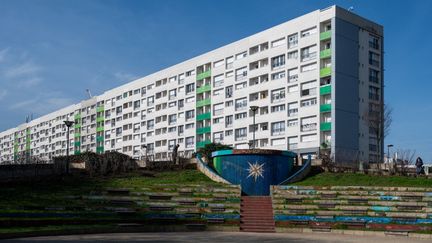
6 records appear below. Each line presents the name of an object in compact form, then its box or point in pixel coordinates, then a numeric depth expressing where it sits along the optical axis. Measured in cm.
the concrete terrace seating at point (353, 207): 3244
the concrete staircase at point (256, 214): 3300
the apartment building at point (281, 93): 6944
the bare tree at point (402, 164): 4445
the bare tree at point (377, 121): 6750
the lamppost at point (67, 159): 4456
